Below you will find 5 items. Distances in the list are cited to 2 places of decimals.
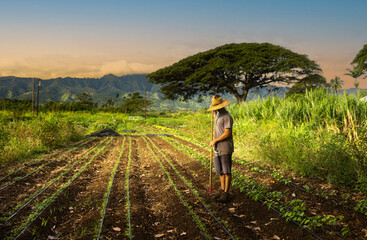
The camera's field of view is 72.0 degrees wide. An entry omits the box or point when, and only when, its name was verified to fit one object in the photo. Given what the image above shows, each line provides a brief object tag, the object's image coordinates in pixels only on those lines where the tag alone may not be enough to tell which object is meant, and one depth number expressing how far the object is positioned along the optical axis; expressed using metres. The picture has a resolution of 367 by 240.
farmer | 4.98
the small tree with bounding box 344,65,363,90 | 54.10
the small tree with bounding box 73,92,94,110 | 100.00
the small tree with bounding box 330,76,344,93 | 69.88
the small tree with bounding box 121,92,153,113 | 90.38
